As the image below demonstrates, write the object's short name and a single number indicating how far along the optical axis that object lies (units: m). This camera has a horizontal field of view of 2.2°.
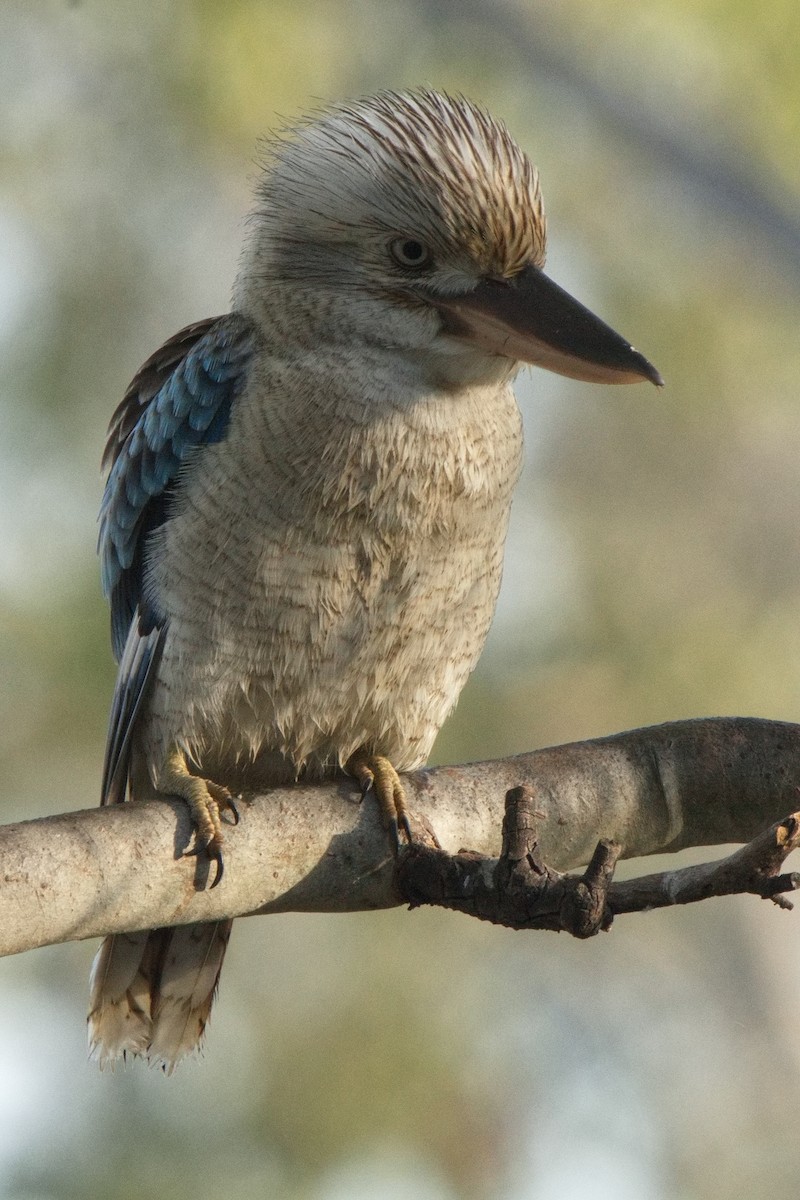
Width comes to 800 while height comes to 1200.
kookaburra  6.79
